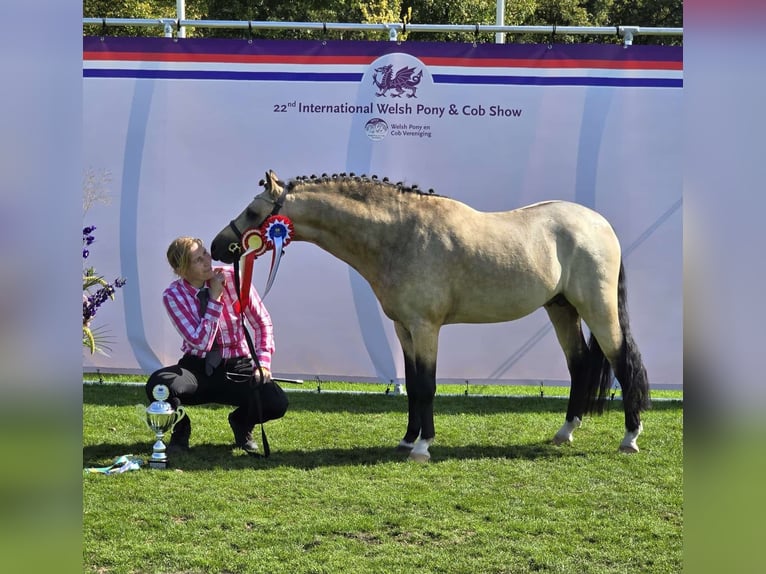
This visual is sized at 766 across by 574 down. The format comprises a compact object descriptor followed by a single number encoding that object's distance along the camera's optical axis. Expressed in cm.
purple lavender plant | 558
